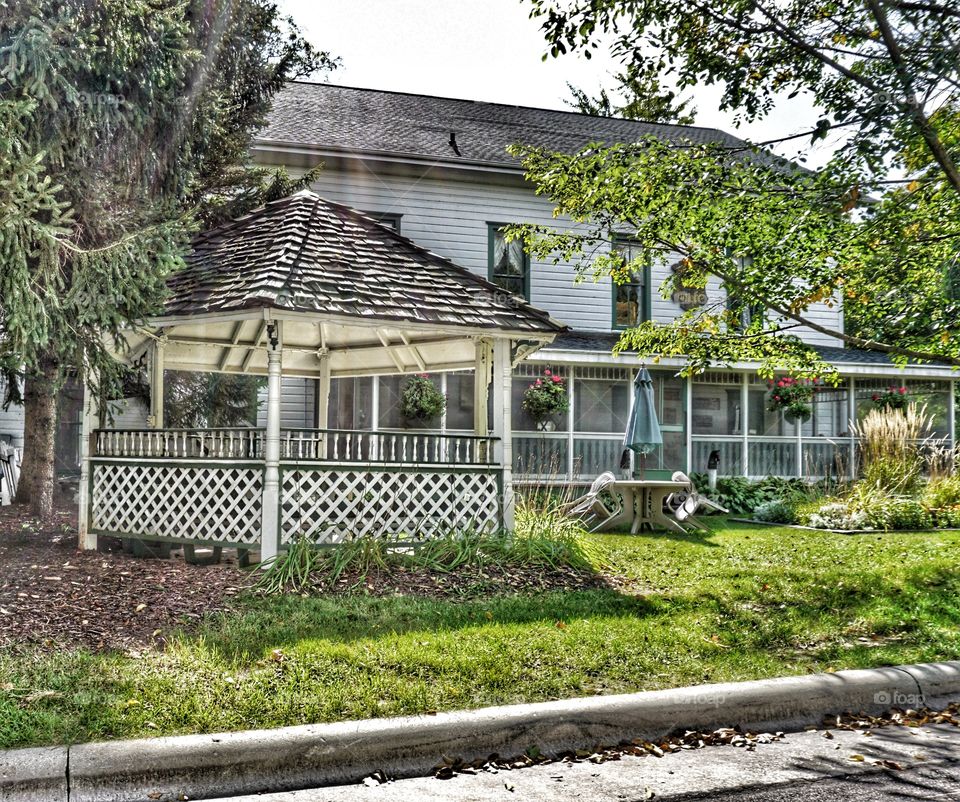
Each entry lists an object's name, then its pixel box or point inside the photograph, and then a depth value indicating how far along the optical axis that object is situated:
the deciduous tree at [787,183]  9.78
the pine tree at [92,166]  7.26
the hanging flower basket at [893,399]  19.92
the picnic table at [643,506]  14.23
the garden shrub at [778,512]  15.49
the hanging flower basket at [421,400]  16.55
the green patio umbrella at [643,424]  14.31
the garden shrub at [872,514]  14.27
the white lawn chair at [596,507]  14.29
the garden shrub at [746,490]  18.25
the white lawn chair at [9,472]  15.12
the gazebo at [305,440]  9.27
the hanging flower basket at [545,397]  17.27
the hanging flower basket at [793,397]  19.02
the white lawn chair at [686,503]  14.52
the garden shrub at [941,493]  15.33
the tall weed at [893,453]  15.81
